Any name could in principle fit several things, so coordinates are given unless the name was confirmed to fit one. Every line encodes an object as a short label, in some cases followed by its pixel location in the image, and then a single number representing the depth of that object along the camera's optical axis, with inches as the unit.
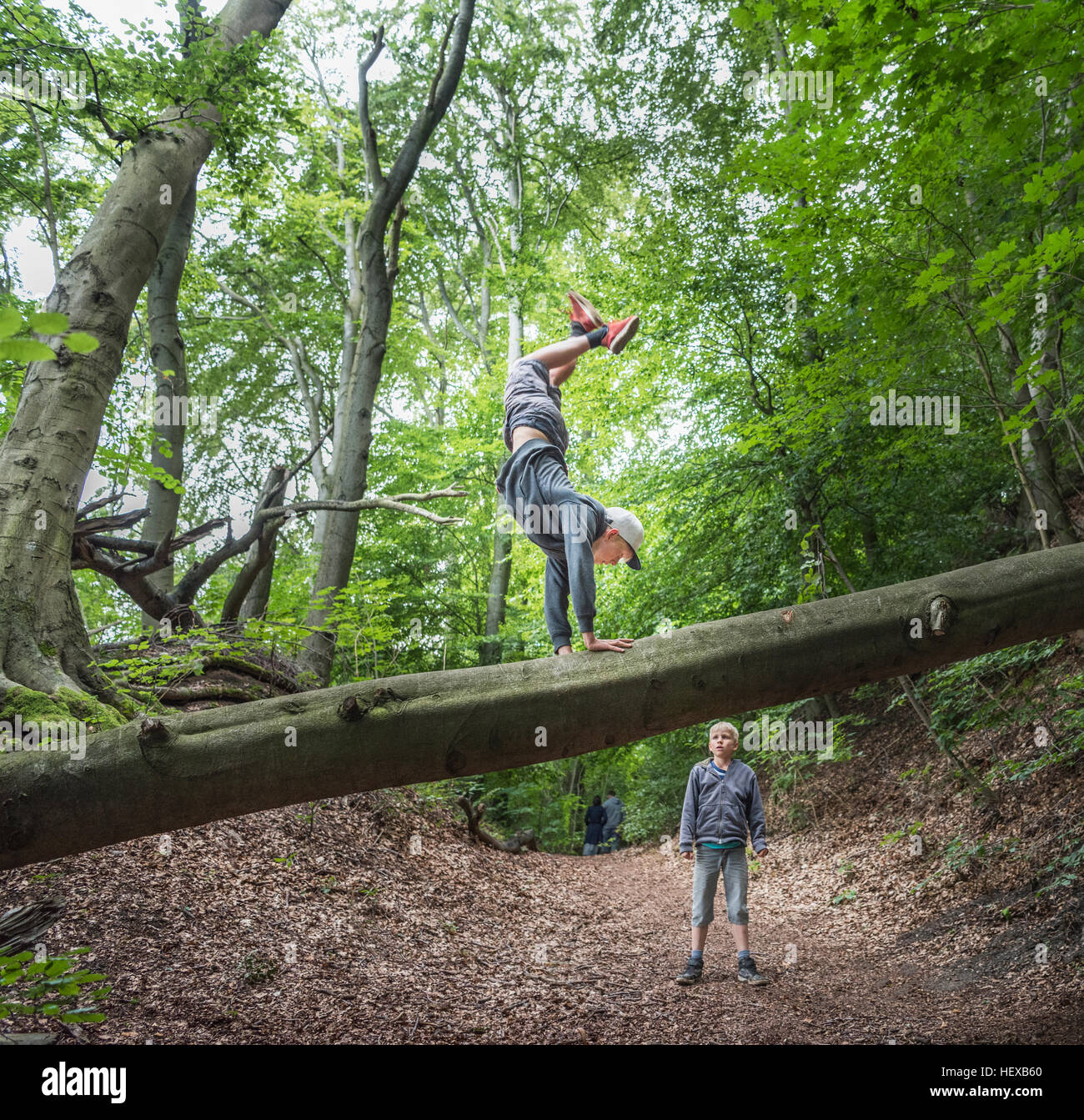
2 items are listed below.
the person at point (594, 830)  649.6
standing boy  193.0
